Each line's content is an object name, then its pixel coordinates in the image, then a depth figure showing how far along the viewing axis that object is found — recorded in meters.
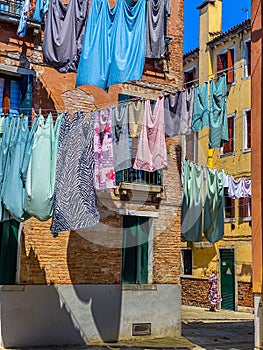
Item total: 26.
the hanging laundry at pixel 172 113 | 11.22
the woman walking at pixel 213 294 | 22.63
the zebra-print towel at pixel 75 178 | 10.34
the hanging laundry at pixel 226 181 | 19.22
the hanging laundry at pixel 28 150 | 10.60
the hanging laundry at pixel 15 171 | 10.41
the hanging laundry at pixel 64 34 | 11.42
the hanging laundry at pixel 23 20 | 12.23
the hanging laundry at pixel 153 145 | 11.31
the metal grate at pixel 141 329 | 13.59
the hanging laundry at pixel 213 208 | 16.48
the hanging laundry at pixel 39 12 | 12.56
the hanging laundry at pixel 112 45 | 11.01
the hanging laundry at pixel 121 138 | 11.20
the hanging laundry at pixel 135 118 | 11.62
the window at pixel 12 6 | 12.76
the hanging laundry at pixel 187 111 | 10.98
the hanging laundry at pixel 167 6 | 13.55
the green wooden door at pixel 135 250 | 13.98
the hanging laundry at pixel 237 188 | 19.70
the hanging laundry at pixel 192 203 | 15.78
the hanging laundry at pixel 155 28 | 12.10
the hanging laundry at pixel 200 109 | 10.89
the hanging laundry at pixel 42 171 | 10.26
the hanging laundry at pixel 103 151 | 10.67
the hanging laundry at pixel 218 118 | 10.86
